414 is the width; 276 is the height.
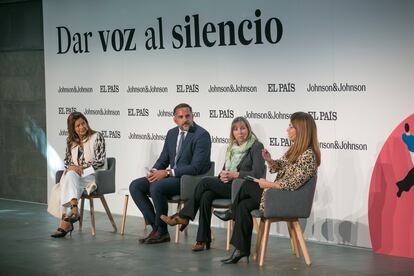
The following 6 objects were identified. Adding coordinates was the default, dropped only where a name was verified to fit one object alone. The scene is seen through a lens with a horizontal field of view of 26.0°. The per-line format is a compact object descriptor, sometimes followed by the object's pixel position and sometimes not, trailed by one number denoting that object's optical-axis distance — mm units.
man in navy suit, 8742
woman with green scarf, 8188
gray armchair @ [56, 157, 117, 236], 9312
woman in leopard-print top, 7465
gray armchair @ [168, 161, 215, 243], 8620
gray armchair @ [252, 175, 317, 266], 7445
